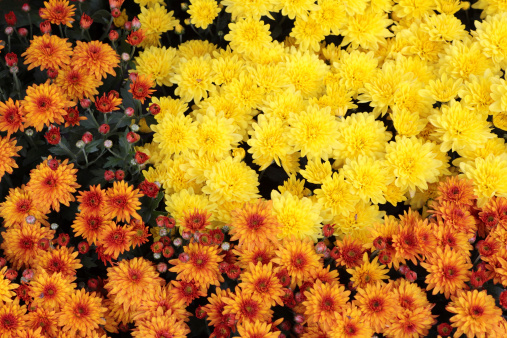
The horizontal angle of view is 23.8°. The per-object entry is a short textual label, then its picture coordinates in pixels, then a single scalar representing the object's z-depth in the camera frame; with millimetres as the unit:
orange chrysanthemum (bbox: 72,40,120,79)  978
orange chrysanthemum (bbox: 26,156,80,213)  931
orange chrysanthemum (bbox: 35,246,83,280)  932
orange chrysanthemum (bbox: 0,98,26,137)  953
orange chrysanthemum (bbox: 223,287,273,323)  910
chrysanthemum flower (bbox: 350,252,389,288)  942
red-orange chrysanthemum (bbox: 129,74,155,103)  961
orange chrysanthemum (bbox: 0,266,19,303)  916
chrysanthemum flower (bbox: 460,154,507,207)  969
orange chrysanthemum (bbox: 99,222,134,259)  927
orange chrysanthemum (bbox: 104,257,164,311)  924
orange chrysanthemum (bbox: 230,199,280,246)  932
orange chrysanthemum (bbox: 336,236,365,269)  945
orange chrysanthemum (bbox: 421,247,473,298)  926
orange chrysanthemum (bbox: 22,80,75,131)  946
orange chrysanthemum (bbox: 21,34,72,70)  977
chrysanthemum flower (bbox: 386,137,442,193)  976
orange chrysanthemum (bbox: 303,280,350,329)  907
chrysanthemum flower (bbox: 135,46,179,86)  1044
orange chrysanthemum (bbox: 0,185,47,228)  953
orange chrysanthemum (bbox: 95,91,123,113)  942
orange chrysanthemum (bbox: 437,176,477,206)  960
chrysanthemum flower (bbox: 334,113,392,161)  989
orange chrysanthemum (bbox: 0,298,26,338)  906
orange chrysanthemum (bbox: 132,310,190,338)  912
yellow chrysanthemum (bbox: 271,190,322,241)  961
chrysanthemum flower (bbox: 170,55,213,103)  1019
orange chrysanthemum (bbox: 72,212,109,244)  932
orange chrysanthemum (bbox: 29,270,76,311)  916
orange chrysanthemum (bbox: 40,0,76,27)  1005
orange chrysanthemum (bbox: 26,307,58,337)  916
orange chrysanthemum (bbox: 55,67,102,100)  983
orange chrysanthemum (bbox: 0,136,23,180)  955
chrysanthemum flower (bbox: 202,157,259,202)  972
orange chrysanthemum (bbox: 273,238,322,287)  935
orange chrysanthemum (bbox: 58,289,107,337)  914
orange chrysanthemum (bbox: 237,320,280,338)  897
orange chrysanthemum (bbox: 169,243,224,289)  927
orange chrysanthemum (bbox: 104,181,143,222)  932
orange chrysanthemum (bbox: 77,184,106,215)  930
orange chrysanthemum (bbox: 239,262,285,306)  918
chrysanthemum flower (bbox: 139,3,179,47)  1079
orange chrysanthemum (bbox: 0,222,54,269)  944
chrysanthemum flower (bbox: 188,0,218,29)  1064
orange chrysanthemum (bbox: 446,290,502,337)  901
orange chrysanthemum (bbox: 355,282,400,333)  911
